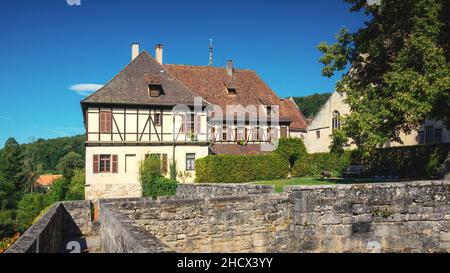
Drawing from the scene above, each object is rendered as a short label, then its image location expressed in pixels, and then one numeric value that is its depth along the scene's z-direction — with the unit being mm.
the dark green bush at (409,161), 21812
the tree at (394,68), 16016
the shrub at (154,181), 28125
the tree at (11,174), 60862
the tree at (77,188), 30902
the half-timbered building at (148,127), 28594
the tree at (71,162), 75875
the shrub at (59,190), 34344
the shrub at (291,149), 31011
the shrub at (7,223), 47984
